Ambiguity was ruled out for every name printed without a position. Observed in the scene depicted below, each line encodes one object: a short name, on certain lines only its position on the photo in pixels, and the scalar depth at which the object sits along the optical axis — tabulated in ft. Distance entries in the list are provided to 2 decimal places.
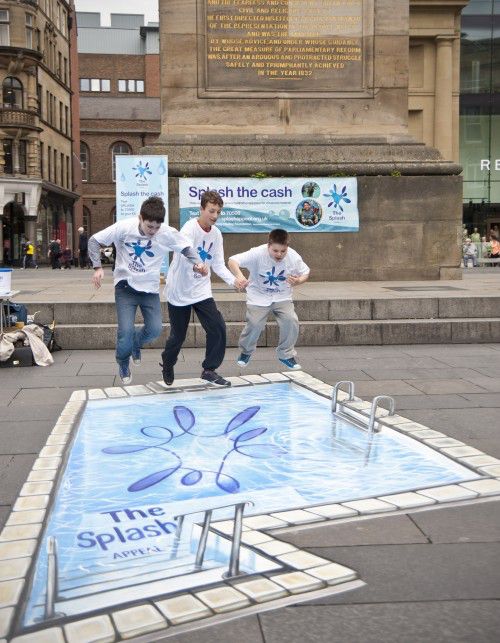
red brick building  235.40
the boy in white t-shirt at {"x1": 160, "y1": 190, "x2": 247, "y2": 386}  25.77
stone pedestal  47.93
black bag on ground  31.58
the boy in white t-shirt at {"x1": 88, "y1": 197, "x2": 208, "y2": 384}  25.17
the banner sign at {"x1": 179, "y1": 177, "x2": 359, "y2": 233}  47.14
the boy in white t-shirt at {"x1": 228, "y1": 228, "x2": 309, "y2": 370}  28.25
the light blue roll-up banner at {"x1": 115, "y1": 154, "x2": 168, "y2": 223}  45.96
